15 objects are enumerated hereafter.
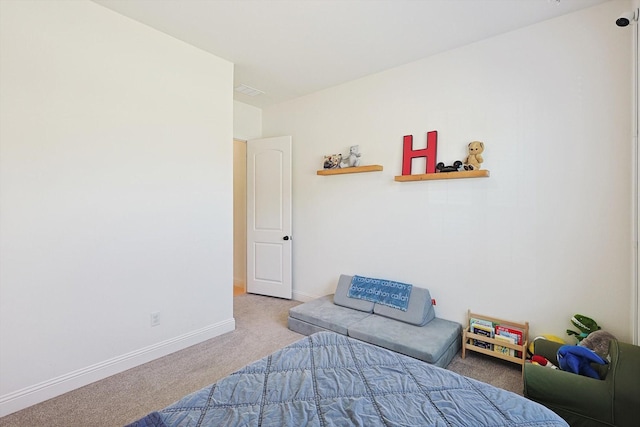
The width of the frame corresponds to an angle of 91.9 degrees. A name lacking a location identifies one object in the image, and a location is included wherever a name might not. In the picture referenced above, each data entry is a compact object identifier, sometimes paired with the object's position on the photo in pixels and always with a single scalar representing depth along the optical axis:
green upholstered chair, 1.49
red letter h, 3.02
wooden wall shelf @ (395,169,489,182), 2.66
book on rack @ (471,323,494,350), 2.58
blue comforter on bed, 1.12
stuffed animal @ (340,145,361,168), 3.58
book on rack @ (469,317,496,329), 2.67
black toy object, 2.81
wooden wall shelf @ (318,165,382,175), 3.38
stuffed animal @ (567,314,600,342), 2.24
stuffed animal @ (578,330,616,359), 2.02
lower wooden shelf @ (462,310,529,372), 2.40
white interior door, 4.29
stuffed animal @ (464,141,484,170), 2.71
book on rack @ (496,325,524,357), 2.45
